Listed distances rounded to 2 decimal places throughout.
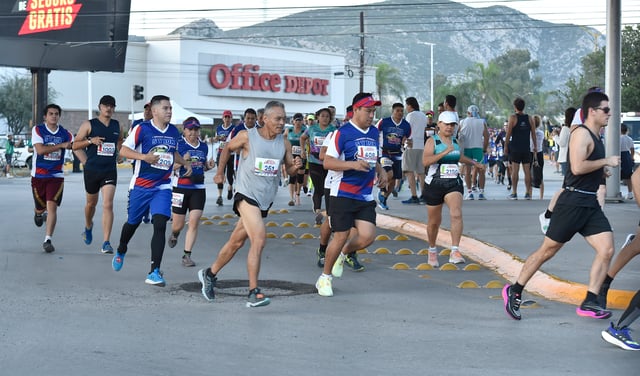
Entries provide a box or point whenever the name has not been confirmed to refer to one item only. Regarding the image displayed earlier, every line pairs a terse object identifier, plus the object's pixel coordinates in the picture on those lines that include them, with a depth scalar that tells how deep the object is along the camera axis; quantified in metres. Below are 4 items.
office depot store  66.25
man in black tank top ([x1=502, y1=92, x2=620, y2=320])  8.27
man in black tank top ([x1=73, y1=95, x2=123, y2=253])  12.70
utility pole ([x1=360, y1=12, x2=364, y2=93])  56.14
